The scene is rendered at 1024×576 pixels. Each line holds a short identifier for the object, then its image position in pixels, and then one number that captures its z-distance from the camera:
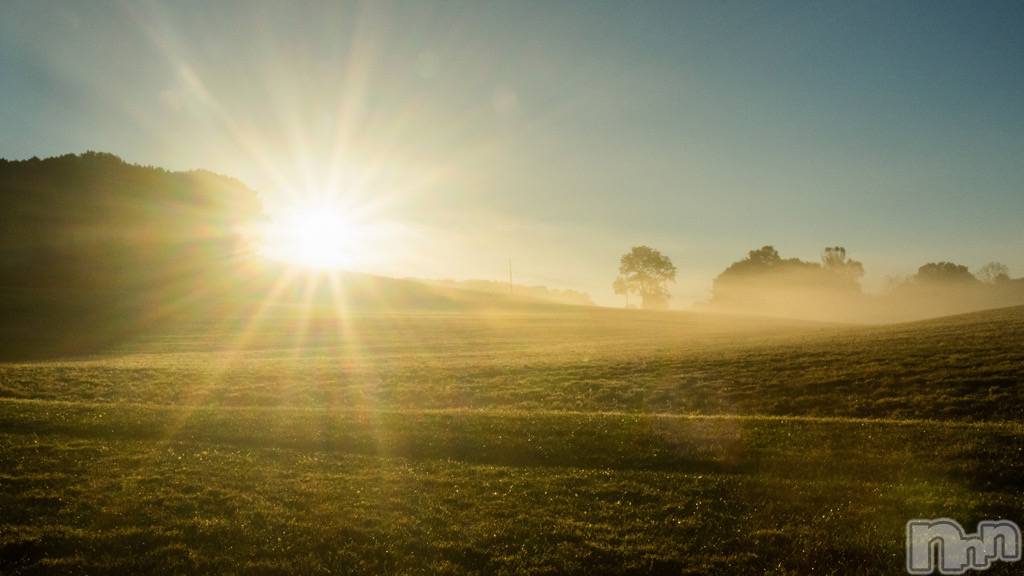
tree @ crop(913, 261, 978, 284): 147.75
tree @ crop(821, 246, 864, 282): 161.75
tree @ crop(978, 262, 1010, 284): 149.18
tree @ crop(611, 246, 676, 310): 155.62
